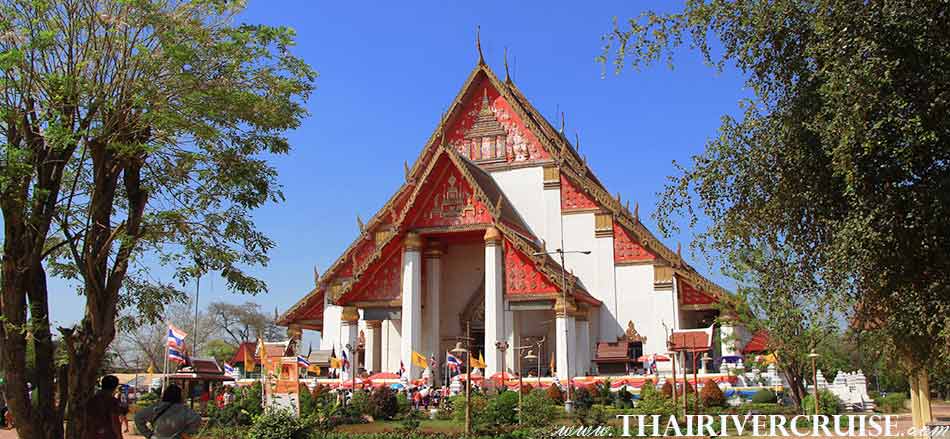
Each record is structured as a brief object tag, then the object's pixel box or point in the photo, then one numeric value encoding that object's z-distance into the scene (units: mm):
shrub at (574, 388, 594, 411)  20766
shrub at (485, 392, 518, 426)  16109
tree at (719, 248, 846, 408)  9617
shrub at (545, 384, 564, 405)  22766
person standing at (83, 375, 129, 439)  7969
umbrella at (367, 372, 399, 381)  26645
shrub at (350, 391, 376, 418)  20150
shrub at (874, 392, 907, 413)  27938
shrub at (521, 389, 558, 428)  15383
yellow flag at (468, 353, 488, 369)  24145
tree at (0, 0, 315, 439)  8336
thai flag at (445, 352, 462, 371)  24016
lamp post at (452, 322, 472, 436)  15210
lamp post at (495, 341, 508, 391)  24297
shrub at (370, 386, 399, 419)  20609
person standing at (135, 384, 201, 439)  7238
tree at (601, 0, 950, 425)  7543
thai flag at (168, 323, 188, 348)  21234
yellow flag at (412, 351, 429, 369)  25506
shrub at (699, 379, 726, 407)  21062
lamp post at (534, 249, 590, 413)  20266
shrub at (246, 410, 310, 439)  11539
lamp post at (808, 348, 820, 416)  19400
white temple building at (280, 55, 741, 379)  26578
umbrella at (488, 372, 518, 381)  25233
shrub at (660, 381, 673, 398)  21541
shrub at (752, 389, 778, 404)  22609
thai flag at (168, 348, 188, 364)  21925
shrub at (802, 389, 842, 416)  20570
